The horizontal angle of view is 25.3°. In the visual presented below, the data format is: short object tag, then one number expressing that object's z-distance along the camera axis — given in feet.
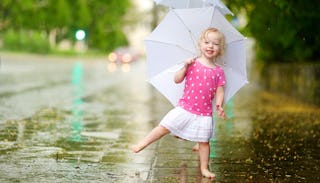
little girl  23.00
